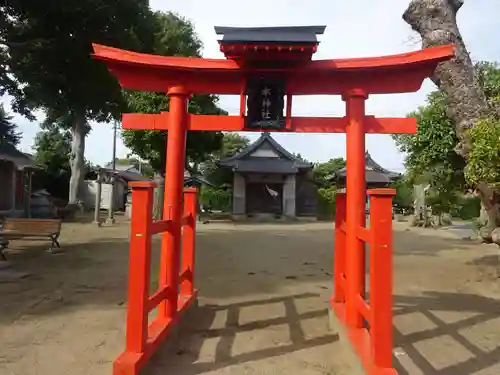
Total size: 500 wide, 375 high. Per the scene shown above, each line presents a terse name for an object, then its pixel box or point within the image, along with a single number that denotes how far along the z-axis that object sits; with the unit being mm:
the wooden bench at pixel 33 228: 11117
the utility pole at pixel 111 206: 21688
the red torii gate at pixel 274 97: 4762
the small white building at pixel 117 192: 36656
